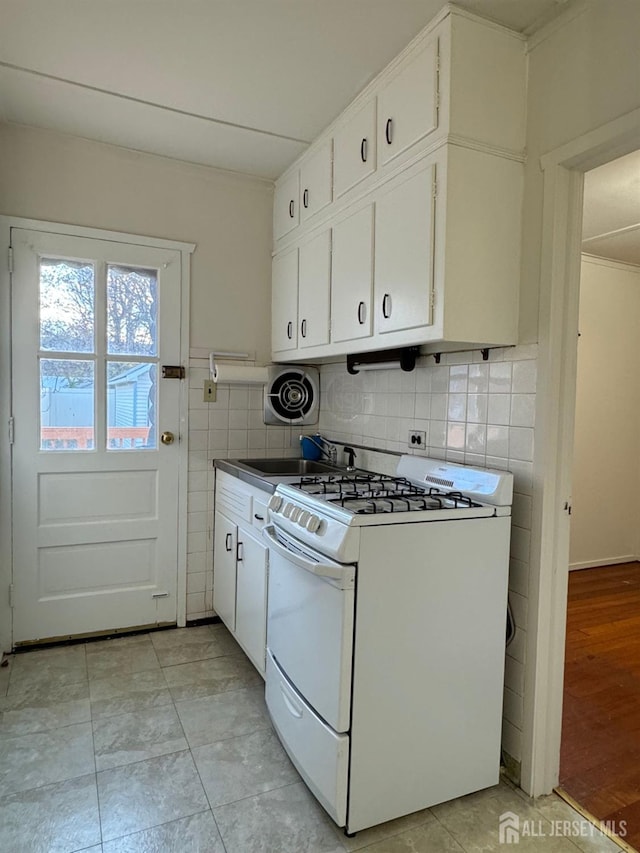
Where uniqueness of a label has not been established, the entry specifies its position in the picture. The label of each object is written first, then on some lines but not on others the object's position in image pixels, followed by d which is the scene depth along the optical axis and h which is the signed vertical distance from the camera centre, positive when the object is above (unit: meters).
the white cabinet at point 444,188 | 1.71 +0.77
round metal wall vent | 3.12 +0.05
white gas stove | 1.52 -0.73
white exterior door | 2.61 -0.18
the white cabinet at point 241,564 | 2.27 -0.78
